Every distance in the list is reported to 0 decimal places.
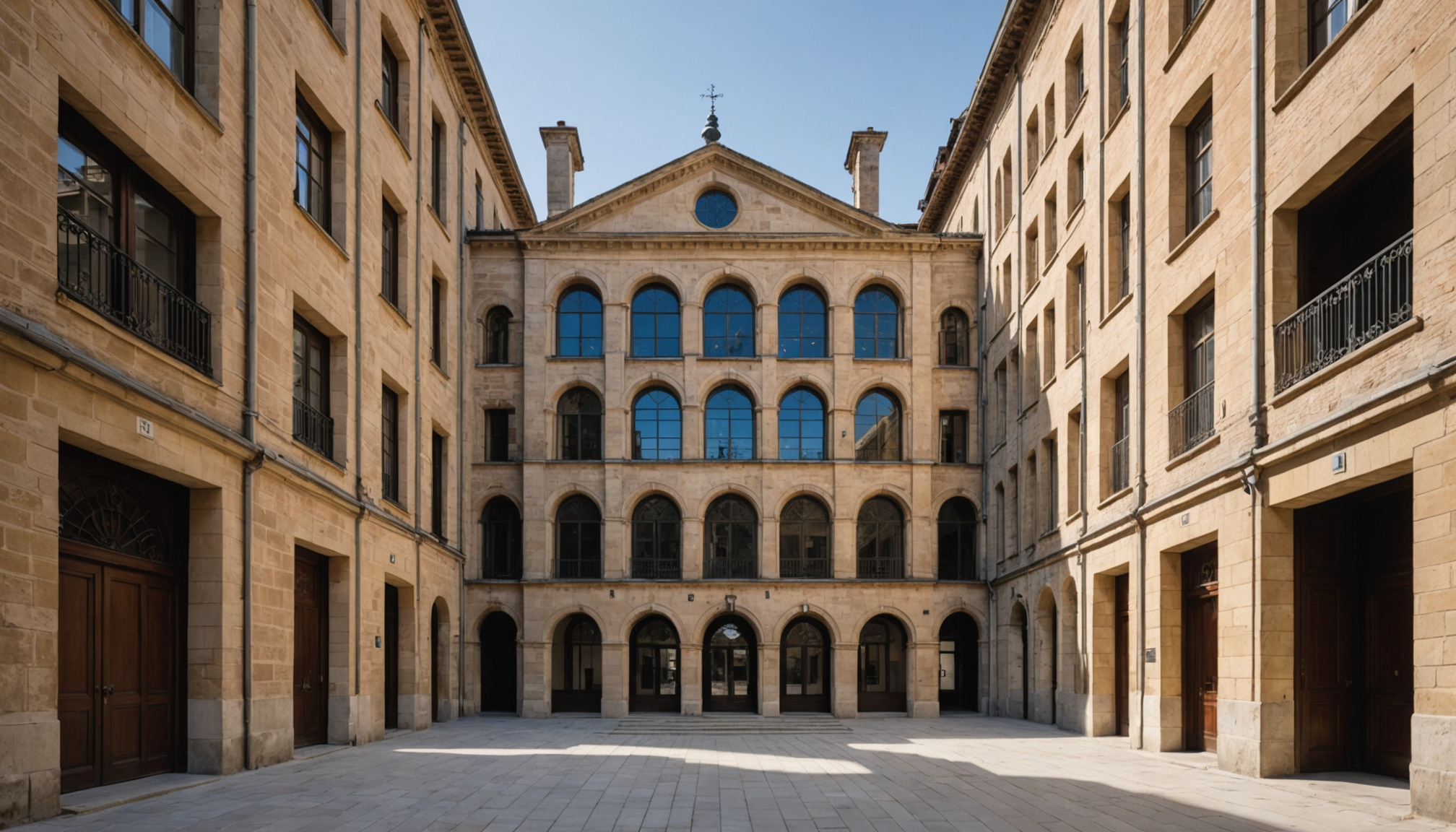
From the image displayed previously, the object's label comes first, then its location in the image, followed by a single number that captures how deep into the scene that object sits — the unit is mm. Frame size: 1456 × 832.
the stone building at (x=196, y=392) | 11070
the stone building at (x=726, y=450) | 33656
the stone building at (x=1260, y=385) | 12070
